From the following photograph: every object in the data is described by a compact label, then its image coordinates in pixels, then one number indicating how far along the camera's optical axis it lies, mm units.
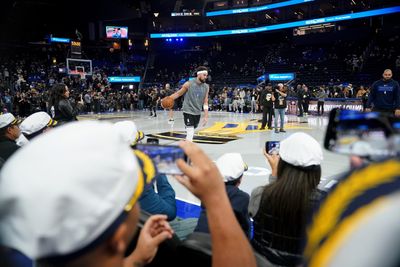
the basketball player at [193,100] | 6801
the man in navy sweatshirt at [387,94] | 7180
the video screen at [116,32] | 37500
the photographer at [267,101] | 11000
